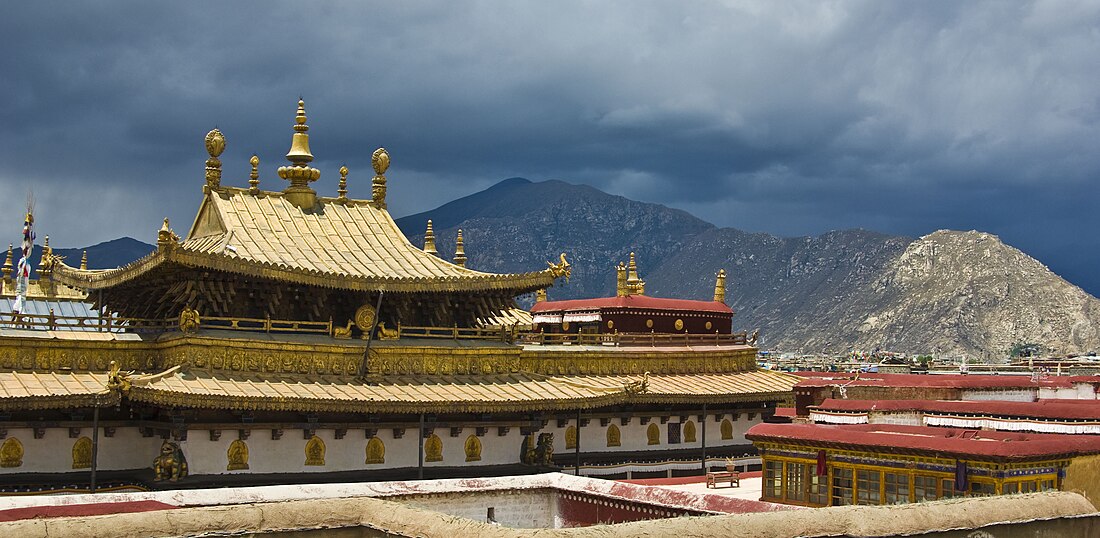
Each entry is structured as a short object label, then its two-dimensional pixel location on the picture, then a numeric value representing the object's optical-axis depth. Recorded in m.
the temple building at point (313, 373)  23.97
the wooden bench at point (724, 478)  28.61
